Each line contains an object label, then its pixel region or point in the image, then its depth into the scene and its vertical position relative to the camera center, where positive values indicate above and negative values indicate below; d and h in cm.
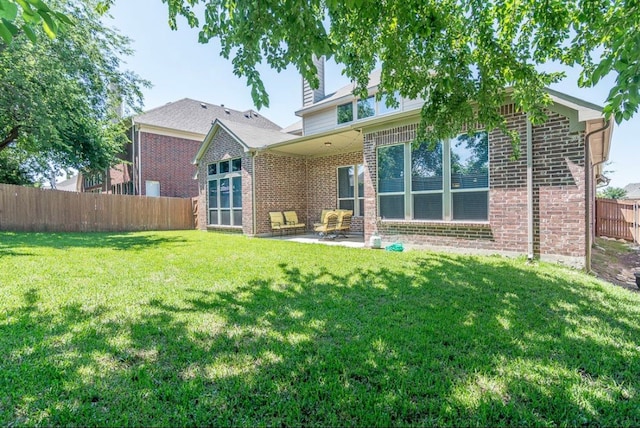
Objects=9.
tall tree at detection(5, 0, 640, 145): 315 +250
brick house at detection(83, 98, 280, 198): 1862 +371
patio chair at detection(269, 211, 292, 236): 1226 -49
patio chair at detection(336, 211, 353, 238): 1114 -45
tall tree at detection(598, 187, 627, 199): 4488 +201
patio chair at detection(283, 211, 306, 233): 1275 -44
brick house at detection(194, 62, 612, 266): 613 +81
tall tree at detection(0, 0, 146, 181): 1120 +506
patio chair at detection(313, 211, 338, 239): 1080 -52
